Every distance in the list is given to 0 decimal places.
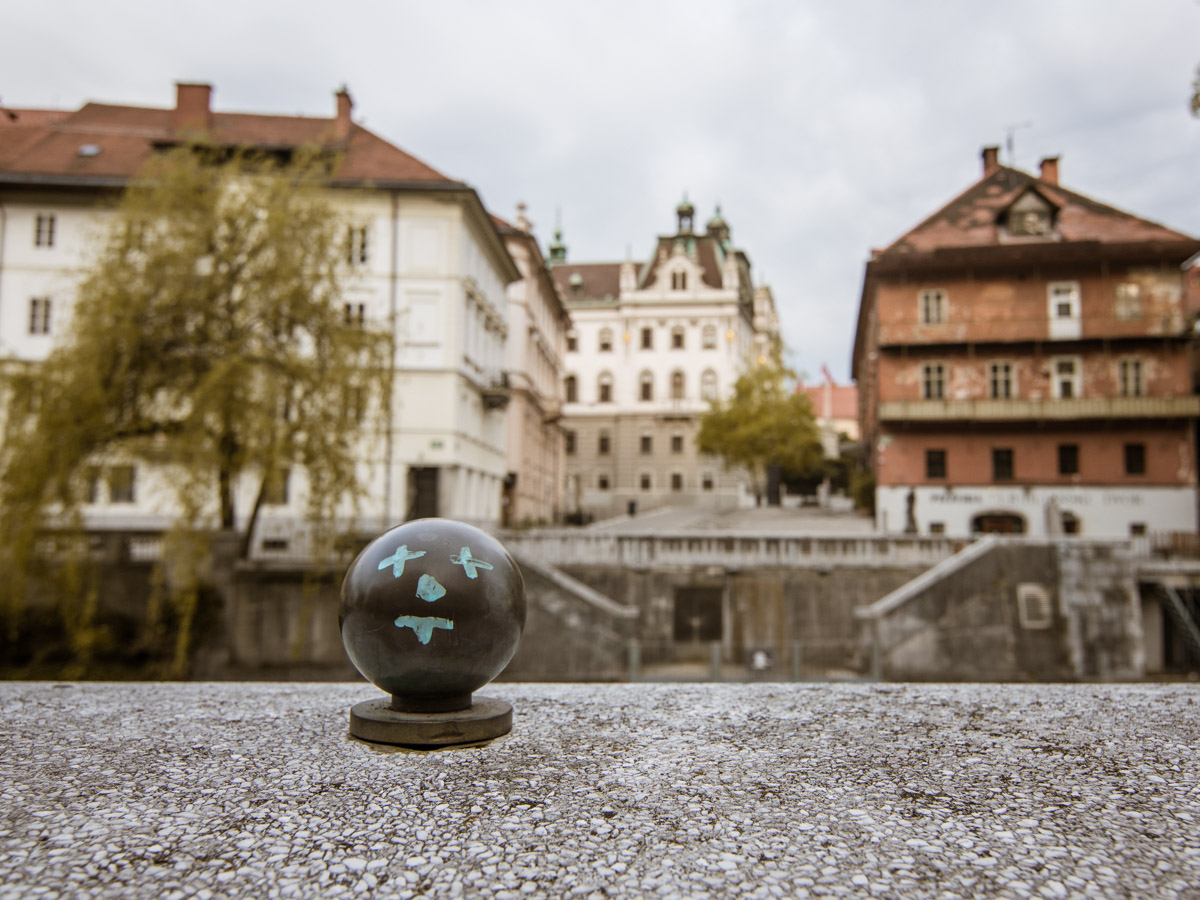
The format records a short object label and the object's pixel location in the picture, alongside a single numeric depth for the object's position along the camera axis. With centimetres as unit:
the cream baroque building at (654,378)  6819
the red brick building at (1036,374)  3378
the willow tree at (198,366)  1800
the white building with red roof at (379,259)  3033
